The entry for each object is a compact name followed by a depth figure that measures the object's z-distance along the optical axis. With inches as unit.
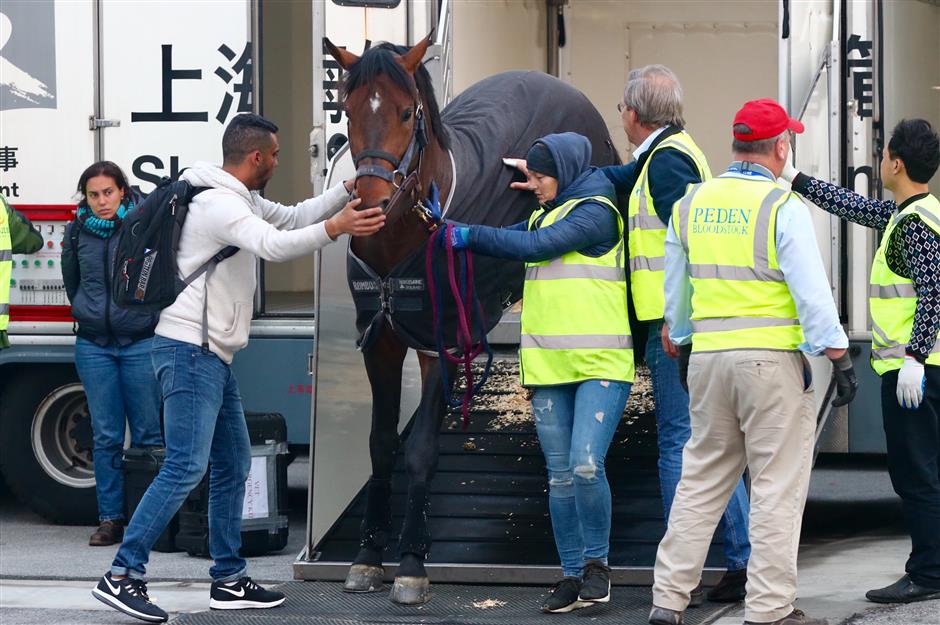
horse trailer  526.9
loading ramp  482.6
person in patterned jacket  450.0
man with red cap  390.3
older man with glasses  445.1
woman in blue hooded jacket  431.5
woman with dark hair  601.0
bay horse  432.1
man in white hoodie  443.5
